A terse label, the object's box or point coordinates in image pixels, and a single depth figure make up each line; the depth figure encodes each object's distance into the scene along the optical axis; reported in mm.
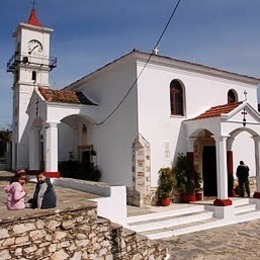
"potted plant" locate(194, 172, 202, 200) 13727
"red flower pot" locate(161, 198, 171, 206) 12492
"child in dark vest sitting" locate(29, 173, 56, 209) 6035
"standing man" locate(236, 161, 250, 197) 14336
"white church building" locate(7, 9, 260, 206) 12695
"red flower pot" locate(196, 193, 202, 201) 13766
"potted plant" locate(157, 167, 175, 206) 12539
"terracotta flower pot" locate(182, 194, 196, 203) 13250
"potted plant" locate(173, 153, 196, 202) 13195
